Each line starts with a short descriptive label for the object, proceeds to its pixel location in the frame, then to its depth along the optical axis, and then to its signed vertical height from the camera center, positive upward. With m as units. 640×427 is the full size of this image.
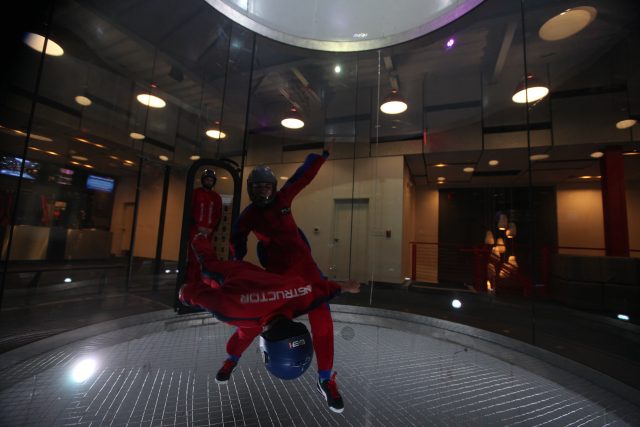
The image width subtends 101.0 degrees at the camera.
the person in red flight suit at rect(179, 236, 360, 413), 1.14 -0.30
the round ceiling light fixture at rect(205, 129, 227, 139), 5.61 +2.13
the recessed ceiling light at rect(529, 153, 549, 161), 7.14 +2.54
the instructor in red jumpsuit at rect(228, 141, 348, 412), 1.62 -0.04
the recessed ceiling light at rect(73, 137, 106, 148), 5.31 +1.72
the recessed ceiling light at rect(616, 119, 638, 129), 4.98 +2.52
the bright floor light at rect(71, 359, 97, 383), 2.03 -1.19
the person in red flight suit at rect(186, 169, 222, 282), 1.95 +0.18
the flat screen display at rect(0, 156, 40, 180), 3.25 +0.73
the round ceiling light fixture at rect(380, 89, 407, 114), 5.67 +3.08
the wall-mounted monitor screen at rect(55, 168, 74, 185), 5.23 +0.97
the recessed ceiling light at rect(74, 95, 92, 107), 5.20 +2.50
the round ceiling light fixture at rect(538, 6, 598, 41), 4.11 +3.73
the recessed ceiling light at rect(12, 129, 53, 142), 4.72 +1.59
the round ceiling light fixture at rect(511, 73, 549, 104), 5.11 +3.23
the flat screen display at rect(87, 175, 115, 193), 5.54 +0.92
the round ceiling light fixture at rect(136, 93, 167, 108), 5.80 +2.85
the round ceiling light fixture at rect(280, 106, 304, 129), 6.54 +2.89
